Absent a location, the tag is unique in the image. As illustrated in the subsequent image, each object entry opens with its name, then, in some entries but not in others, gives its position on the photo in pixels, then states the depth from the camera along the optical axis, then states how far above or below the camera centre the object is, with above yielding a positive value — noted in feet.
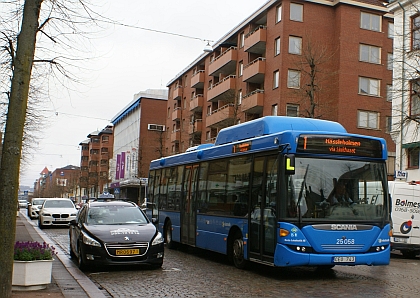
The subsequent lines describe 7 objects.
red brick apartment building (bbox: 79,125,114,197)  370.32 +34.09
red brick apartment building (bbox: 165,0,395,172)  141.38 +35.99
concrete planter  32.01 -4.04
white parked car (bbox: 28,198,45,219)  141.69 -1.86
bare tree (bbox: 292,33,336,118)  135.64 +30.82
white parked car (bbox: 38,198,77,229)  97.45 -2.34
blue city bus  37.68 +0.96
